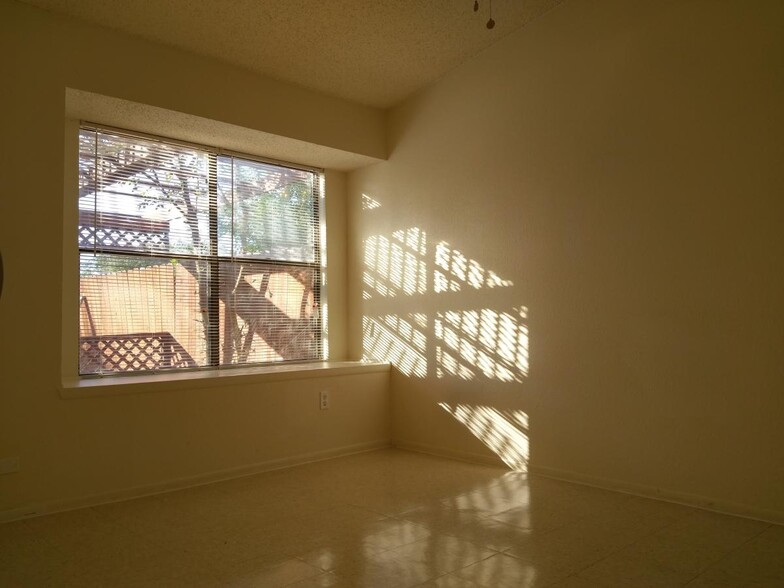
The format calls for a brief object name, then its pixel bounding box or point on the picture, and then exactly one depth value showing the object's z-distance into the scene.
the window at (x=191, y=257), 3.87
